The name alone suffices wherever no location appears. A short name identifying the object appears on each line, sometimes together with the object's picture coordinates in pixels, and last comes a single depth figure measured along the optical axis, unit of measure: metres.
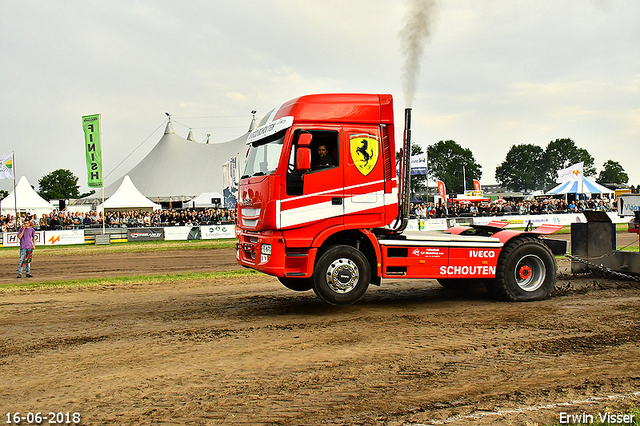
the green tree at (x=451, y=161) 119.06
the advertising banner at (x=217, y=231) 30.14
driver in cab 7.40
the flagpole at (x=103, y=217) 26.55
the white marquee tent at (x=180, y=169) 45.81
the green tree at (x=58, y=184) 105.38
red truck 7.26
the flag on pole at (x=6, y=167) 32.62
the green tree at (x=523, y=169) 131.25
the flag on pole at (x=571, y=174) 34.22
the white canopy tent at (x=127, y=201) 38.28
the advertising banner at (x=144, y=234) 29.58
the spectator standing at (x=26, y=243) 14.48
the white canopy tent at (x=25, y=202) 40.23
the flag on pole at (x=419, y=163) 23.41
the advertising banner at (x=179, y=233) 29.64
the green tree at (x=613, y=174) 122.81
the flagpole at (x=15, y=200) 37.47
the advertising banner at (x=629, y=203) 9.98
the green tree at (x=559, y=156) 129.75
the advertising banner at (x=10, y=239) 27.48
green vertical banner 26.56
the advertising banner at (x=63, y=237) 28.19
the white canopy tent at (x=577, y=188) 38.75
